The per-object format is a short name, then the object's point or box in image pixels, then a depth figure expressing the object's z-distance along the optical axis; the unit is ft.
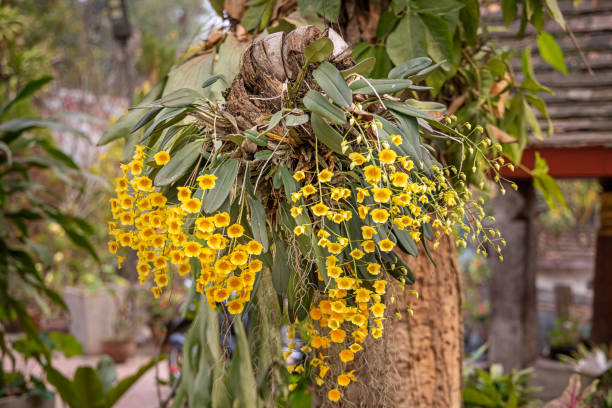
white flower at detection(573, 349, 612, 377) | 8.06
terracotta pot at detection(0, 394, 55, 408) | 8.04
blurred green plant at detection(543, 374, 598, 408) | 6.13
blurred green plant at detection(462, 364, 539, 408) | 6.76
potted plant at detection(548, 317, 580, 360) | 17.57
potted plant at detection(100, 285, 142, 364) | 19.76
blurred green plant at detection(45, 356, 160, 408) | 6.51
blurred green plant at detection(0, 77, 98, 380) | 6.82
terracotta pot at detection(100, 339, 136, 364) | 19.71
